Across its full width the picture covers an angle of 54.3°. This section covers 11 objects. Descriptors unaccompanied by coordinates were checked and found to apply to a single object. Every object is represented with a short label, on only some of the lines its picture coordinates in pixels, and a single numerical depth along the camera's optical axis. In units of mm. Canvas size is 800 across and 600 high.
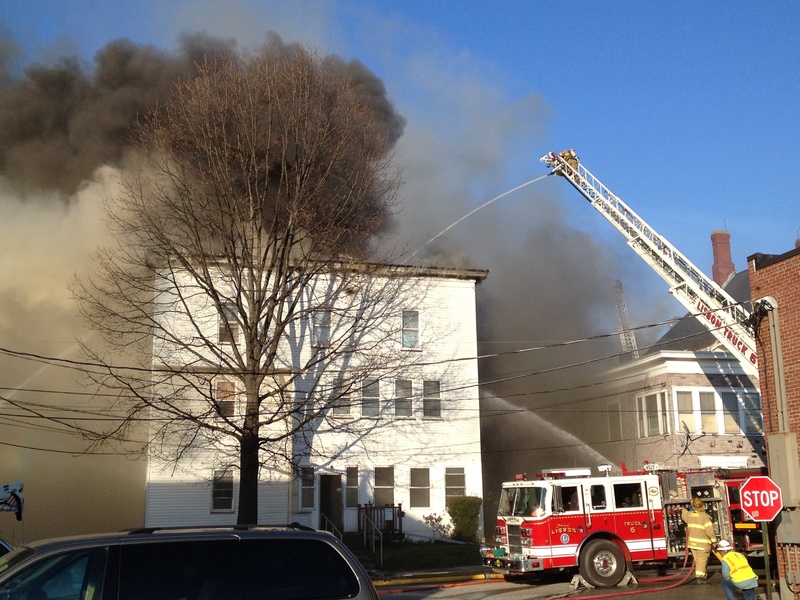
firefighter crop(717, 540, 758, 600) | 9516
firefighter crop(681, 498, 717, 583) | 13545
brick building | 12234
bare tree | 17047
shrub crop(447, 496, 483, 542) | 21938
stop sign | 10727
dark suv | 5211
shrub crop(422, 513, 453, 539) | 21988
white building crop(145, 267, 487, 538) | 20891
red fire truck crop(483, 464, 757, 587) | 14055
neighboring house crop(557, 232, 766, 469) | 23203
